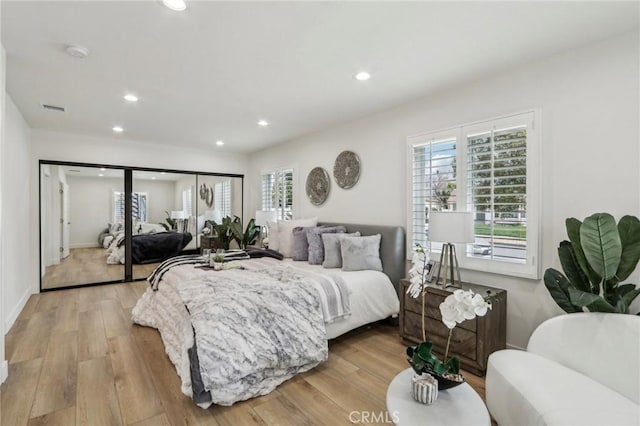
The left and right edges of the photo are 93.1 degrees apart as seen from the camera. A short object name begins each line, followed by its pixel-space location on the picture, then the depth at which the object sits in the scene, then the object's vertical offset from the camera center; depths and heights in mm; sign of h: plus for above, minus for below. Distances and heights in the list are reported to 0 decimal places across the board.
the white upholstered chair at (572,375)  1374 -877
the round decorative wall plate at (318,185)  4641 +400
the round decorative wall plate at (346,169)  4133 +585
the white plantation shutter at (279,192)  5445 +350
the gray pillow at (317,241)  3779 -388
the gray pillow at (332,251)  3531 -479
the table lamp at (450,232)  2590 -181
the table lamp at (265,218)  5086 -128
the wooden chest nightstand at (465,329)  2381 -1003
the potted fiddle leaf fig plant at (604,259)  1813 -296
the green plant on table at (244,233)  5641 -435
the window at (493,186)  2525 +231
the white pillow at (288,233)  4262 -319
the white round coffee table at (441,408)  1245 -860
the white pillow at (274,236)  4422 -375
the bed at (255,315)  2072 -889
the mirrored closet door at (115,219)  4805 -156
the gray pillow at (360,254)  3346 -481
